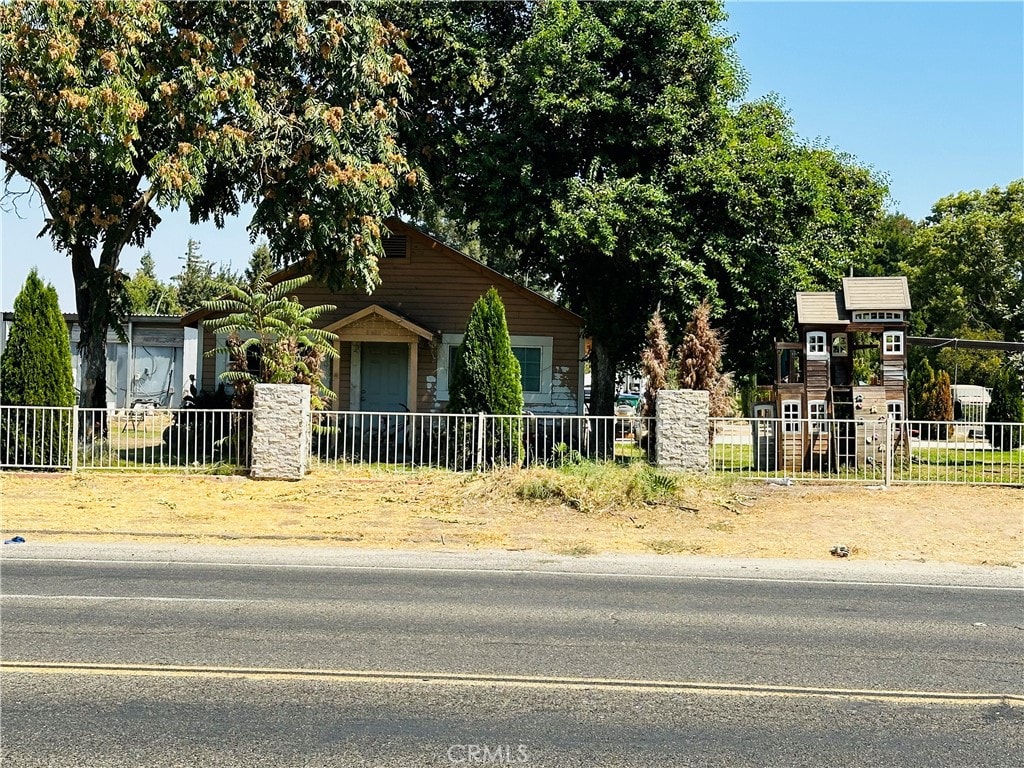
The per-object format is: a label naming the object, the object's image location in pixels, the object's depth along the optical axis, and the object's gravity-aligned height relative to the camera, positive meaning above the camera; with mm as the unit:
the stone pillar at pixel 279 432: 16938 -412
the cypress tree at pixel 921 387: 33750 +566
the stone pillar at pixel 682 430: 17017 -439
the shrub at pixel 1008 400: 32594 +80
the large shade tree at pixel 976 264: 38562 +5656
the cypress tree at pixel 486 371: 18703 +701
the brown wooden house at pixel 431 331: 24359 +1776
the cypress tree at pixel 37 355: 17781 +1028
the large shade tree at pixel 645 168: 20922 +5371
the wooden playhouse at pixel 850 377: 18484 +503
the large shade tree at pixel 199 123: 17375 +5537
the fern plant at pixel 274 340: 17781 +1286
